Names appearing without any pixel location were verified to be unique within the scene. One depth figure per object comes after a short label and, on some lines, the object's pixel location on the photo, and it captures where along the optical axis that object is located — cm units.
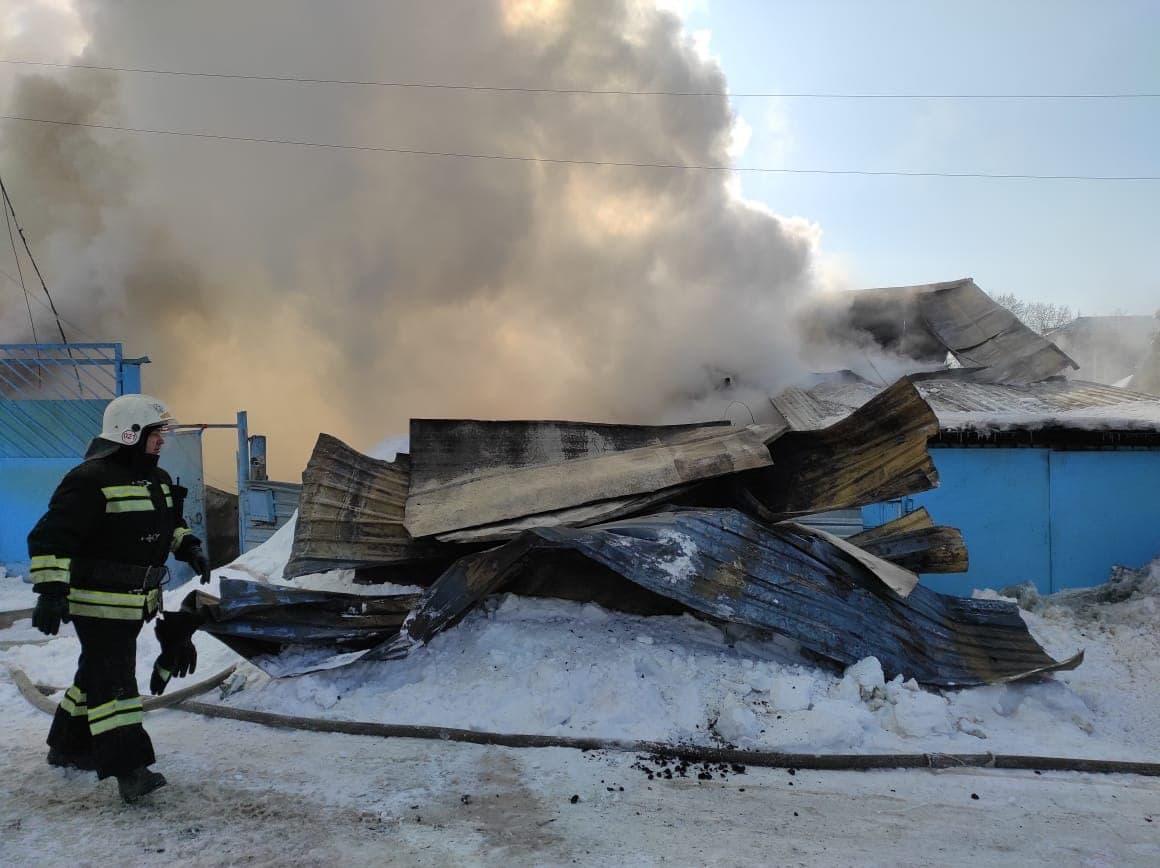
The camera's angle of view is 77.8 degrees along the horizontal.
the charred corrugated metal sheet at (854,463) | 471
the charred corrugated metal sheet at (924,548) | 507
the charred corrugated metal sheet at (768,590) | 410
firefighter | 290
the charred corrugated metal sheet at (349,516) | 480
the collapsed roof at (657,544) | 416
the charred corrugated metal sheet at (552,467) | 481
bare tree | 4034
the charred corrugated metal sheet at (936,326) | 1097
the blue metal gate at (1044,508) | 791
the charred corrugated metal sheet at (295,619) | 408
